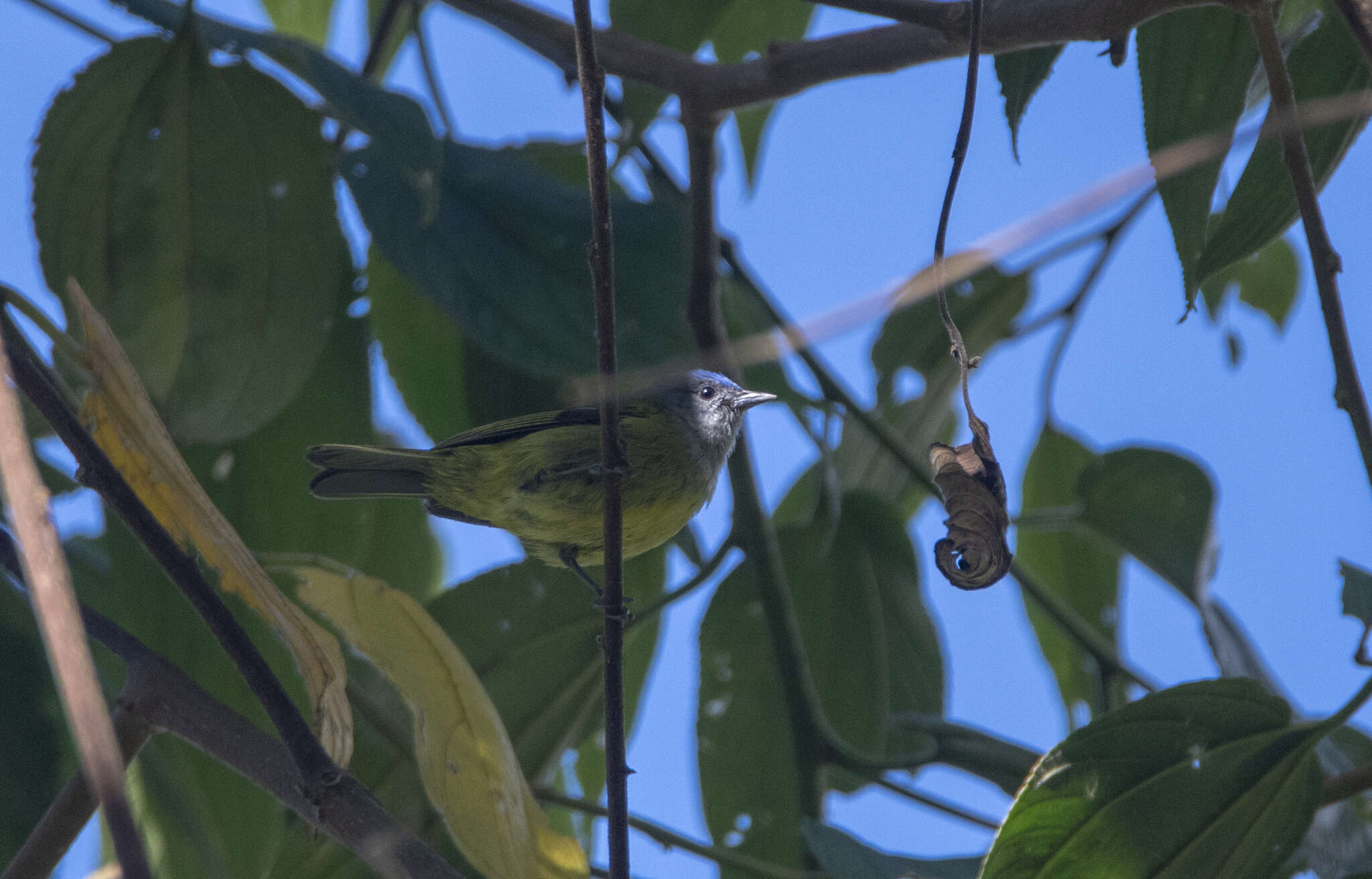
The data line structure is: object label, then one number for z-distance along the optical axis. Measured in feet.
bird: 16.87
